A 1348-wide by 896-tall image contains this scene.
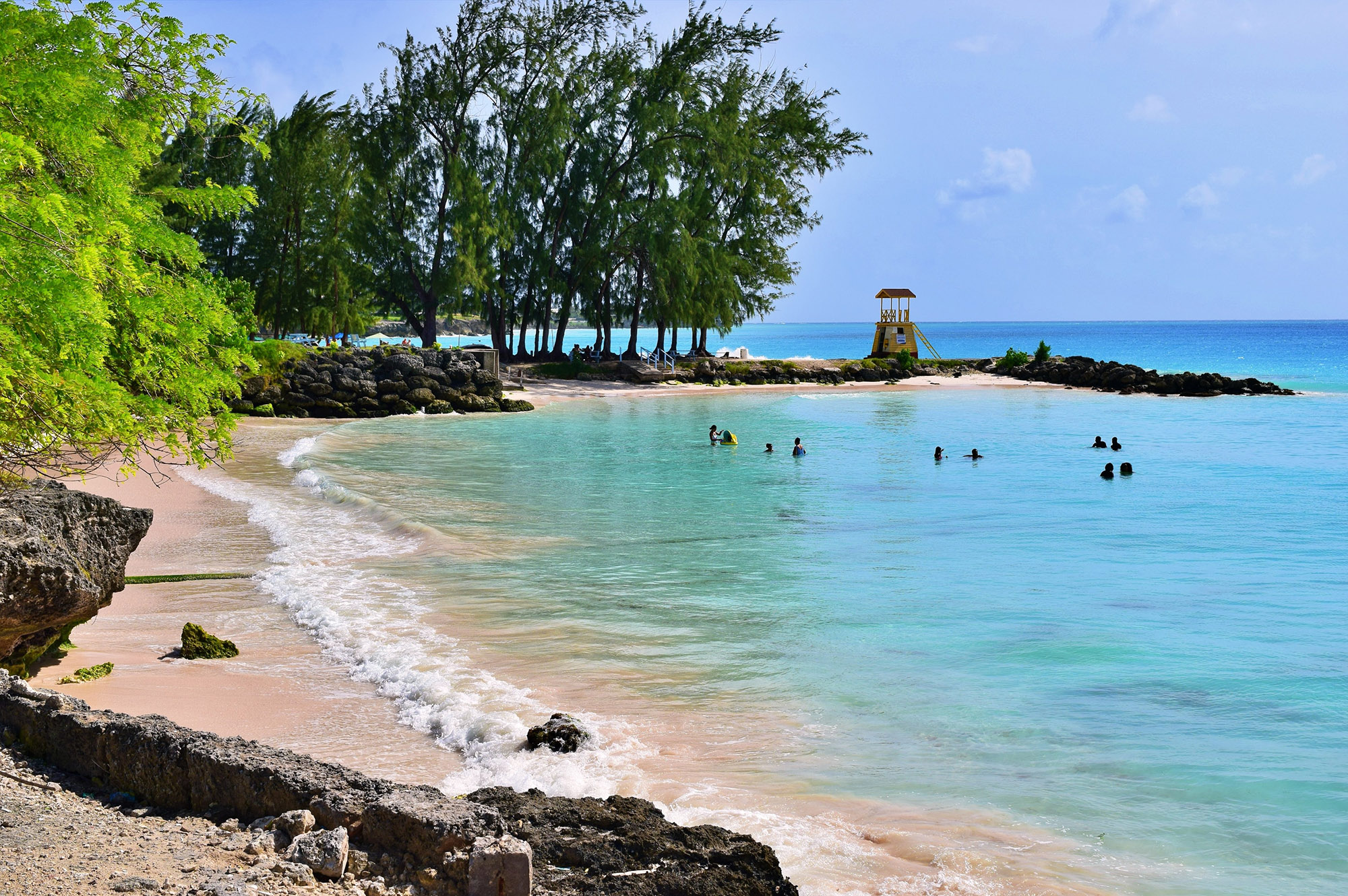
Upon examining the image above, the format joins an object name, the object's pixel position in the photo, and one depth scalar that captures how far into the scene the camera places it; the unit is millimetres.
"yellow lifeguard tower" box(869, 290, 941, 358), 71750
